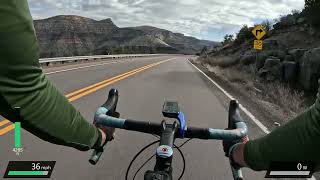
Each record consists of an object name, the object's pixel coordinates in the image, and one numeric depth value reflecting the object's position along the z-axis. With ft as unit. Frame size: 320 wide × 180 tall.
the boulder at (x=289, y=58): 55.94
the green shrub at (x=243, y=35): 117.25
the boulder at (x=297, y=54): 54.99
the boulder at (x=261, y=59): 62.19
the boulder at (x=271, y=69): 53.05
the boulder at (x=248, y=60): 69.81
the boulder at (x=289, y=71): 51.61
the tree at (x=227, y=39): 170.35
